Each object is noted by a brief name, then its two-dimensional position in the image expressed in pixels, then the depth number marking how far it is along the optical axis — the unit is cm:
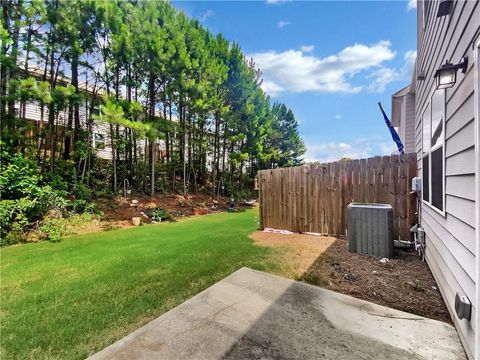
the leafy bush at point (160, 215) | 945
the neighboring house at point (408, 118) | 793
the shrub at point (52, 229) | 612
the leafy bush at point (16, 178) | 637
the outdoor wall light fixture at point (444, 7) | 242
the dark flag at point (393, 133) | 1027
